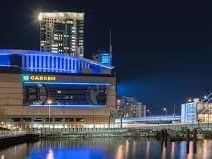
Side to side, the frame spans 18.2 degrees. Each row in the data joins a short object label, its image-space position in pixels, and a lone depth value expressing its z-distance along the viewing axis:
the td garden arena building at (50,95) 174.00
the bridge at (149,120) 194.00
